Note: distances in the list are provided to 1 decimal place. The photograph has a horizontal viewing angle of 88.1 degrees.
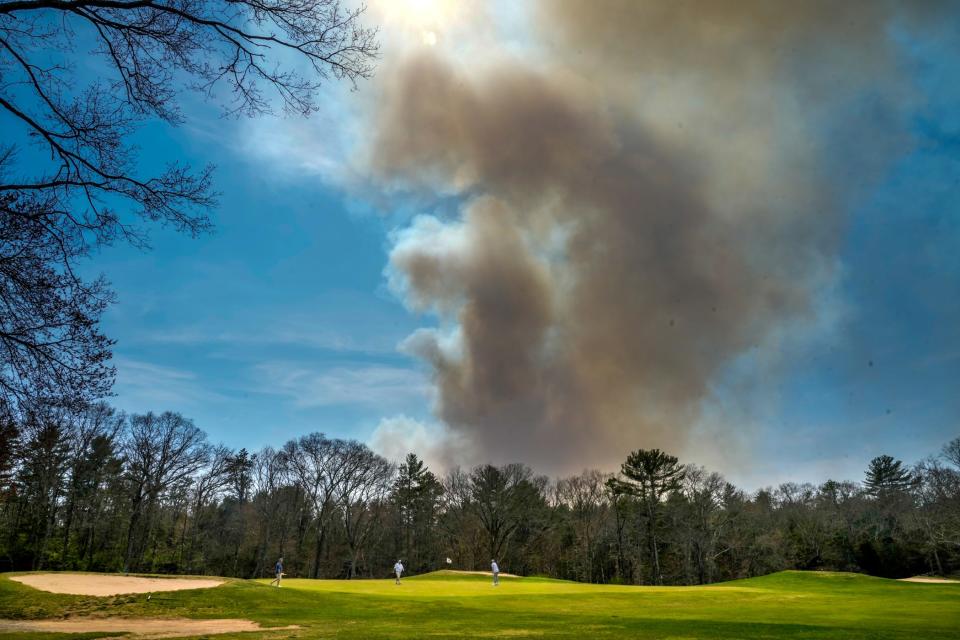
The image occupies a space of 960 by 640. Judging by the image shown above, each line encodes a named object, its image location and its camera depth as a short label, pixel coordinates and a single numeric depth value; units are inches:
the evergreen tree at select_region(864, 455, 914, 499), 3422.7
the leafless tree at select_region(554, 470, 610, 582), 3011.8
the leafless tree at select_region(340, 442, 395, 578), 2723.9
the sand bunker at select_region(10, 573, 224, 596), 906.1
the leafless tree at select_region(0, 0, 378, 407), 304.0
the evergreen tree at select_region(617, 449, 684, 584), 2778.1
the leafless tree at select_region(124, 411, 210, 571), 2124.8
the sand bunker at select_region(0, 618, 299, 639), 602.2
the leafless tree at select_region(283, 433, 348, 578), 2674.7
